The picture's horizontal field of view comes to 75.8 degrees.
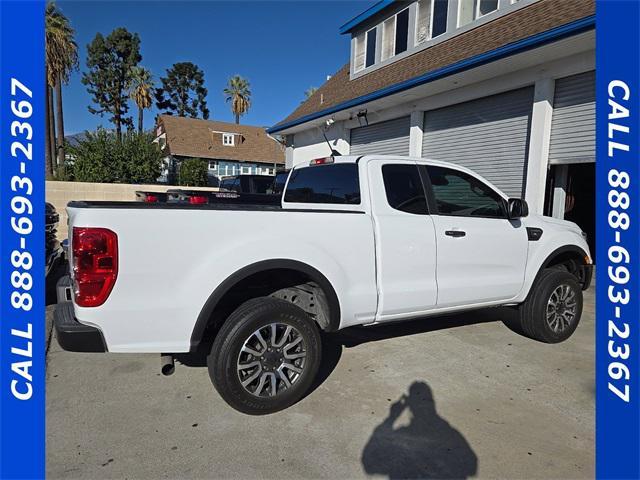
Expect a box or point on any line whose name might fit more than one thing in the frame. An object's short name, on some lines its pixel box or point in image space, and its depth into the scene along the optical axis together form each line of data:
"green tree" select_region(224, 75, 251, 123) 51.96
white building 7.07
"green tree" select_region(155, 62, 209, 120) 51.68
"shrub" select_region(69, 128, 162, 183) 19.98
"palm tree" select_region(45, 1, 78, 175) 21.80
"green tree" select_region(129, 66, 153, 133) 39.88
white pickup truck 2.55
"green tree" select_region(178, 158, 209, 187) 27.73
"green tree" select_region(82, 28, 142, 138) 40.44
